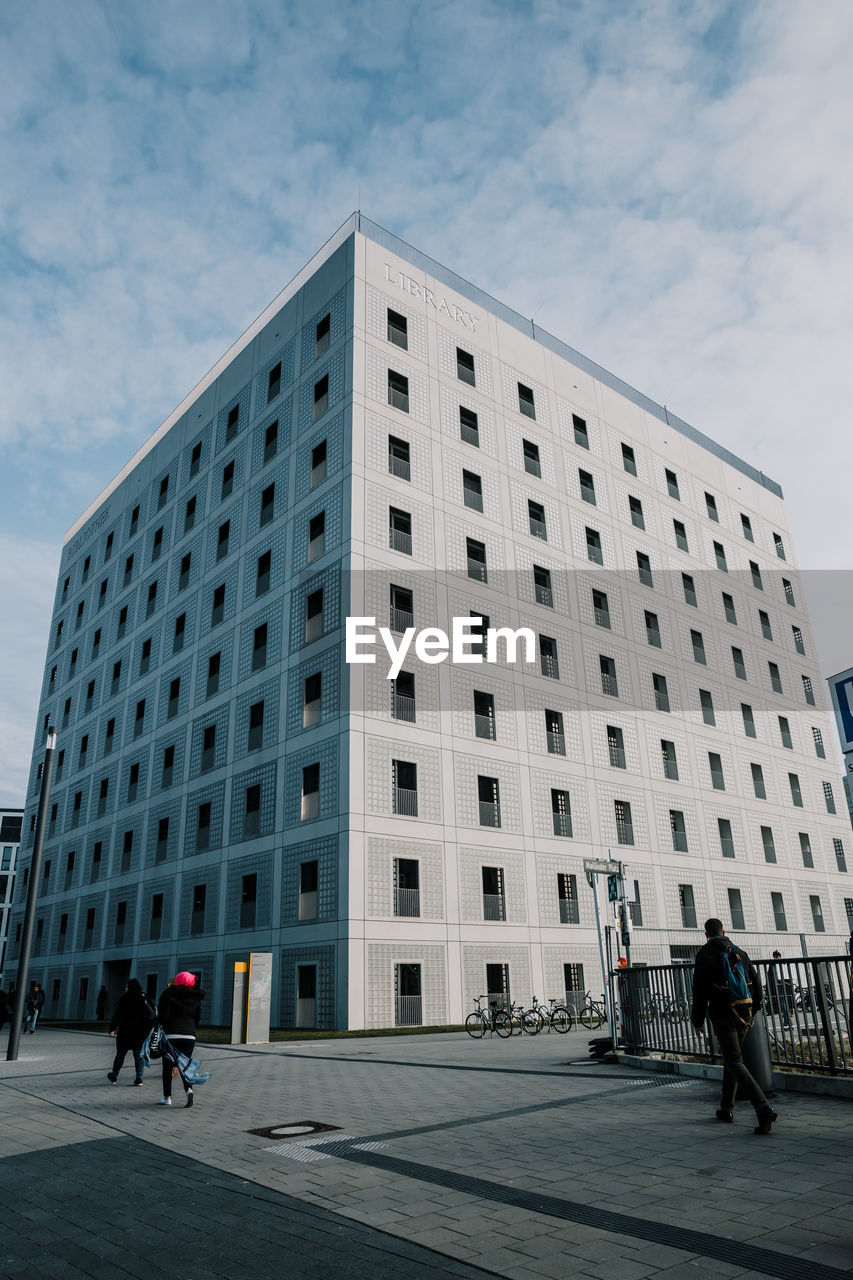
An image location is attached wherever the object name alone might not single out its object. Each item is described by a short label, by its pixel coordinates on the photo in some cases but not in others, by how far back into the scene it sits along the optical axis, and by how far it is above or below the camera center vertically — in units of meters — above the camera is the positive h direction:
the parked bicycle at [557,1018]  23.09 -0.86
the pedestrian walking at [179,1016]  10.33 -0.26
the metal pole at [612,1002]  12.44 -0.26
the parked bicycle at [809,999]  9.07 -0.22
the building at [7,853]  87.56 +13.58
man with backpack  7.73 -0.17
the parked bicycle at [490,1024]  22.12 -0.92
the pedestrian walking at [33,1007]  29.98 -0.34
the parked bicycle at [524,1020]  22.53 -0.87
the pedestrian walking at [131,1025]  12.69 -0.41
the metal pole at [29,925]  17.03 +1.35
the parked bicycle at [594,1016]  24.86 -0.89
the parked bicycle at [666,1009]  11.05 -0.34
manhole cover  8.03 -1.21
